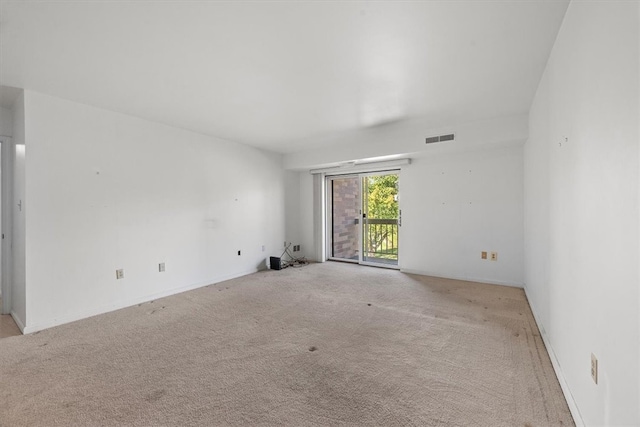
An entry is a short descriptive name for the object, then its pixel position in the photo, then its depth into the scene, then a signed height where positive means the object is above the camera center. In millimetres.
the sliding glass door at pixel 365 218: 5304 -80
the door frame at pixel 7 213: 3042 +48
